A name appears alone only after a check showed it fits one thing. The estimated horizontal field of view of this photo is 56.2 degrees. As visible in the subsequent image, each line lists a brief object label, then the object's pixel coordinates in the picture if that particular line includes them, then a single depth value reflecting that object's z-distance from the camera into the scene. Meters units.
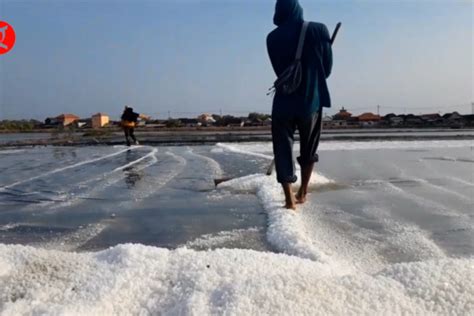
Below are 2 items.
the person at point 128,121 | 16.04
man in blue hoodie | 3.81
